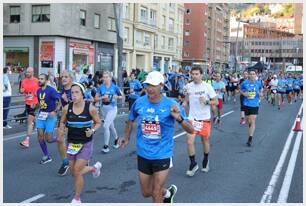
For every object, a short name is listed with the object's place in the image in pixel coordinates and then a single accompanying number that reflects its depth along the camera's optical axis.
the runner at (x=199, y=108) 8.14
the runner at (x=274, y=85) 25.08
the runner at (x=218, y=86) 17.41
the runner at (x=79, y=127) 6.41
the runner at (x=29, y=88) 12.54
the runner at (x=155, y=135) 5.34
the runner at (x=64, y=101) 7.94
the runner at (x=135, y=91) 16.73
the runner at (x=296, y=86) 31.36
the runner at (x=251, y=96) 11.67
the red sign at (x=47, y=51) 36.66
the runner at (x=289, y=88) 28.88
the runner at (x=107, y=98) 10.20
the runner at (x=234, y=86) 30.70
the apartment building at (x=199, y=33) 93.75
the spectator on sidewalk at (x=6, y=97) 13.88
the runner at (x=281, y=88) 25.79
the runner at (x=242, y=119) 16.61
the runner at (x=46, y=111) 8.83
